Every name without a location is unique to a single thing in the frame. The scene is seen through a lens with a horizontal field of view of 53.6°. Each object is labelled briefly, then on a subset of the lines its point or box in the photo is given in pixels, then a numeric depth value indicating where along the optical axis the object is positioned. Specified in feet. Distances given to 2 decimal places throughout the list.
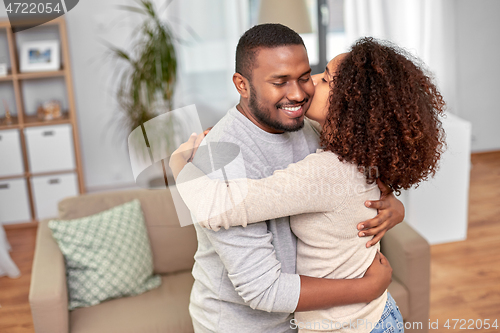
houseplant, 11.43
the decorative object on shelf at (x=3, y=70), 12.12
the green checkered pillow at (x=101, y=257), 6.56
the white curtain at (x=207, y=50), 13.82
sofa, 5.93
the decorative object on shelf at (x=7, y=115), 12.59
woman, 3.36
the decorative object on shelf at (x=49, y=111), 12.82
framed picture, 12.40
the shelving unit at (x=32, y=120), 11.93
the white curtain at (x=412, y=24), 14.70
